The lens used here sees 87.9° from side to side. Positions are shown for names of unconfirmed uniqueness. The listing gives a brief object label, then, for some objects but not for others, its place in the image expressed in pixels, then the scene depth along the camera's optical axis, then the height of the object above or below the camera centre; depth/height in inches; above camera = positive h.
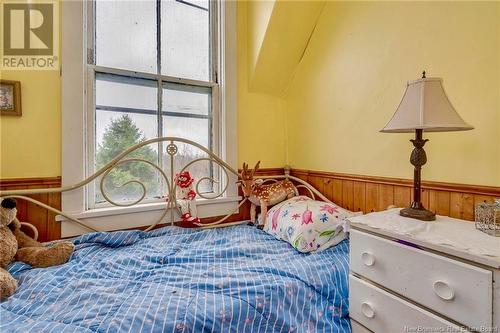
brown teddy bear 44.5 -15.2
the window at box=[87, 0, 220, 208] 62.1 +21.5
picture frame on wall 50.4 +13.2
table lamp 38.4 +7.1
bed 31.9 -18.2
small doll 67.2 -8.6
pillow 52.7 -13.1
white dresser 28.2 -14.1
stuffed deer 73.1 -7.7
